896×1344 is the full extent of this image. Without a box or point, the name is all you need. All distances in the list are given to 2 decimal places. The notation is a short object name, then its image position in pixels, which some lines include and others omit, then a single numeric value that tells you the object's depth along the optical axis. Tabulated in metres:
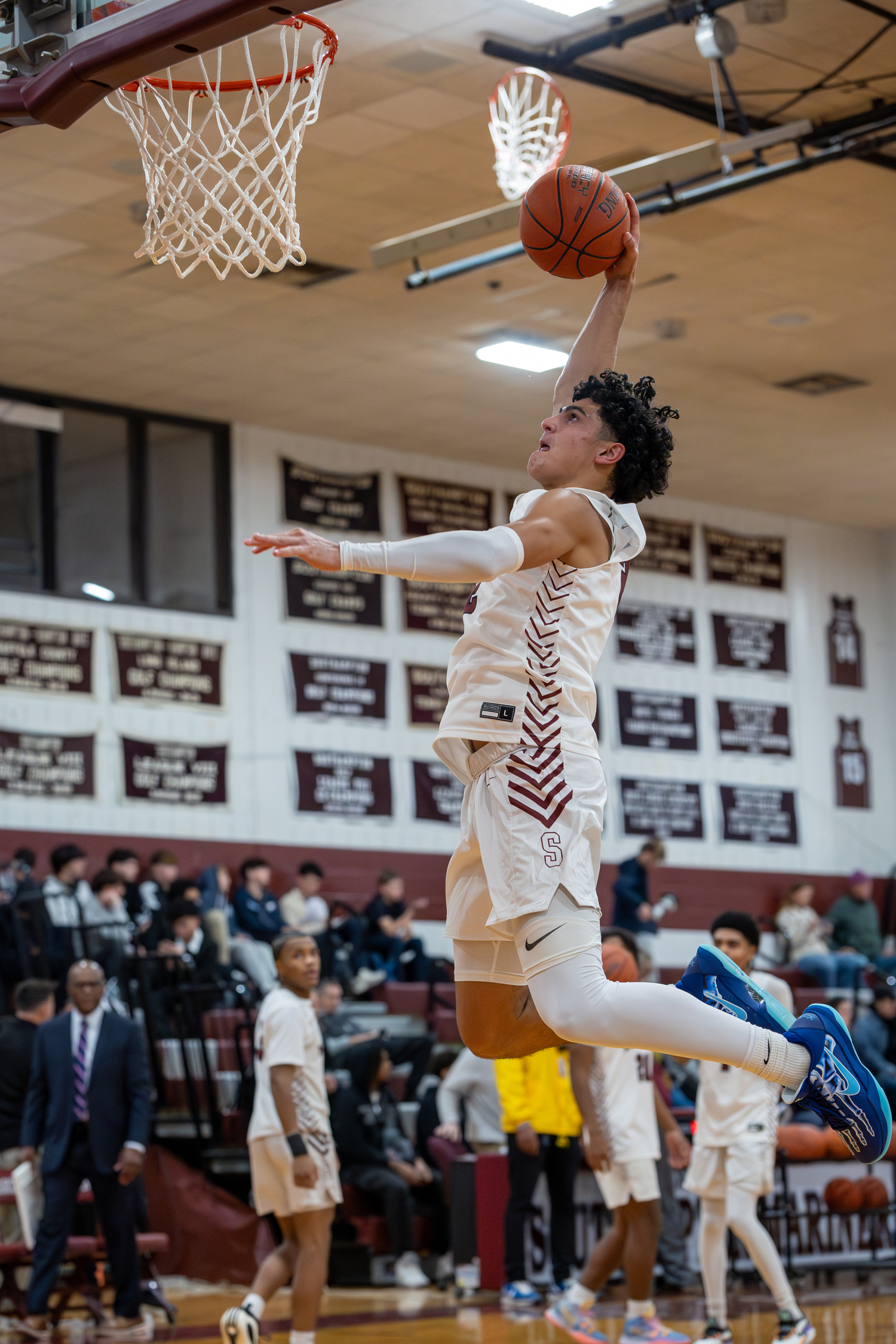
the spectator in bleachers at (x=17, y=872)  13.79
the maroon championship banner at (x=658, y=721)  18.81
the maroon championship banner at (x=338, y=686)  16.86
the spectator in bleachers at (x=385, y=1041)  12.55
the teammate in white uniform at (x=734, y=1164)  8.43
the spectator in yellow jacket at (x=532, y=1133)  10.00
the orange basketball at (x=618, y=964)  8.48
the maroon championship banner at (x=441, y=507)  17.72
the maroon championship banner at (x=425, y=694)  17.56
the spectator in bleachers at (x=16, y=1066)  10.39
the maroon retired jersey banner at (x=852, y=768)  20.44
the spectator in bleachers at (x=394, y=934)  15.10
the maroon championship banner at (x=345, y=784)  16.72
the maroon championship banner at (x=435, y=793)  17.36
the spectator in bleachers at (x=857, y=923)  18.83
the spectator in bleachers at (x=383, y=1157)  11.28
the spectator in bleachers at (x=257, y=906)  14.91
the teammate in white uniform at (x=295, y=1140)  7.98
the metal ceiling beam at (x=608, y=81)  10.46
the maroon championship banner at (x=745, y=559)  19.77
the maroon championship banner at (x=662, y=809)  18.66
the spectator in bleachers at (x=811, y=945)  17.67
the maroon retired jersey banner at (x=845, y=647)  20.61
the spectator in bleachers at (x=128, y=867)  14.31
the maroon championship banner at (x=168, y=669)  15.83
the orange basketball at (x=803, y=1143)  11.42
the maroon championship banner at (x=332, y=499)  17.00
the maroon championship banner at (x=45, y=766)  15.01
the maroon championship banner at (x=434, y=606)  17.66
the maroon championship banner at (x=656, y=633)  18.95
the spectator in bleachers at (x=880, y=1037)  13.95
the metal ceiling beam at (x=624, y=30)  10.02
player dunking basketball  4.40
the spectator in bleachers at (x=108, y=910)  13.05
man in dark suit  9.32
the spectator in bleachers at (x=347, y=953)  14.22
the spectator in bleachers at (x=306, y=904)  15.40
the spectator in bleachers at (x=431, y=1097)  12.03
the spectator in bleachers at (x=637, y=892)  16.80
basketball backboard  4.77
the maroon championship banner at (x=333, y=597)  16.94
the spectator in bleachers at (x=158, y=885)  14.04
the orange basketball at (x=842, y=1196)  11.90
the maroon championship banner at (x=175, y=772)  15.71
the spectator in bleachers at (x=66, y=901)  12.72
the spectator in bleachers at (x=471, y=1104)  11.52
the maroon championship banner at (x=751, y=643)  19.67
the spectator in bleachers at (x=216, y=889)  14.98
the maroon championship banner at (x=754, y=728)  19.55
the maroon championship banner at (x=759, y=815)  19.39
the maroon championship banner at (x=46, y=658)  15.13
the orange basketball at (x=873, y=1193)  12.06
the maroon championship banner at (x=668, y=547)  19.23
